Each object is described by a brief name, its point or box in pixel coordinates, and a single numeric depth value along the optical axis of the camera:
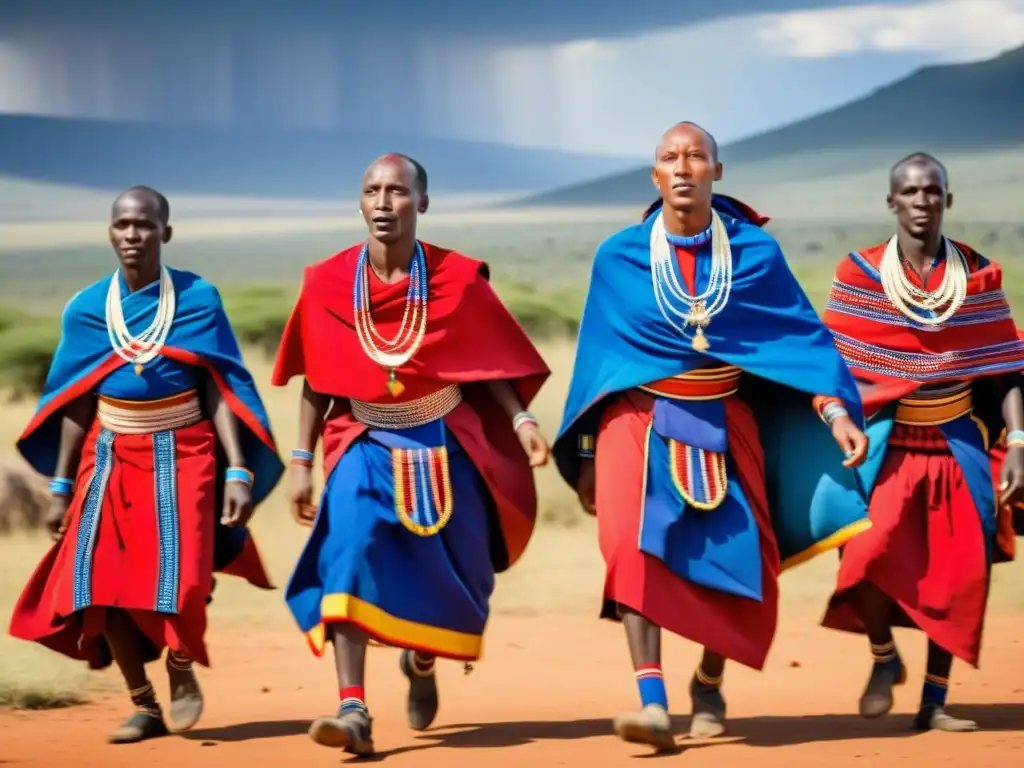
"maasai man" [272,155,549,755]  16.06
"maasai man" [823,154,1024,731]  17.01
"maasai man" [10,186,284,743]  16.89
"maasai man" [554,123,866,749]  15.97
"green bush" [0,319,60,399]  41.74
